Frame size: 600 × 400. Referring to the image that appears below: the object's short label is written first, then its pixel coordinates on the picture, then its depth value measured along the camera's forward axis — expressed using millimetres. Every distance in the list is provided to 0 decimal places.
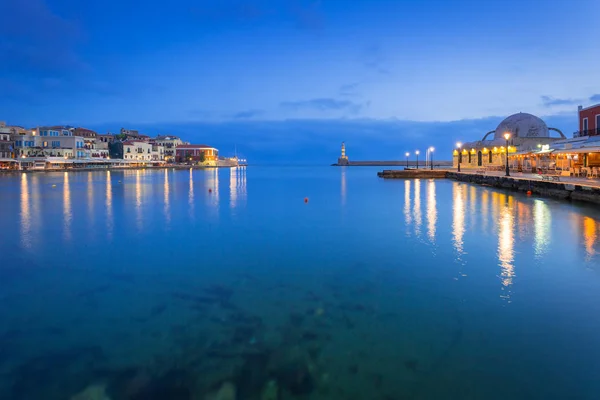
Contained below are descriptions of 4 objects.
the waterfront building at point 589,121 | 36531
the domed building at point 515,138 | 57688
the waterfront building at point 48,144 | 80750
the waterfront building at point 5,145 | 78875
